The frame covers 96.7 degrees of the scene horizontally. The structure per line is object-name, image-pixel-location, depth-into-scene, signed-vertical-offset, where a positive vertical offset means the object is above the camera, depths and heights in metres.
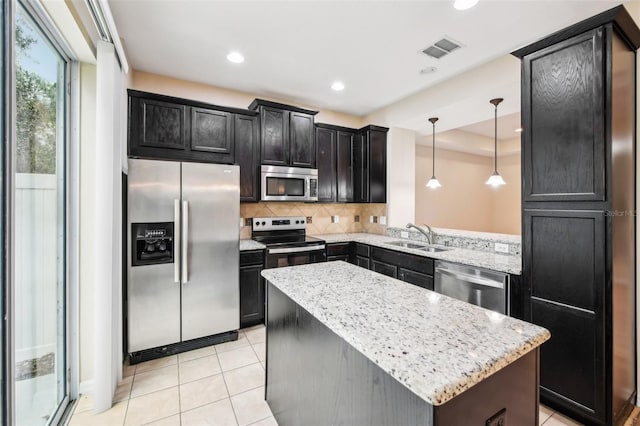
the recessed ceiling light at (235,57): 2.74 +1.53
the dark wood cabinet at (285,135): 3.46 +0.99
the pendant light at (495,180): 3.43 +0.39
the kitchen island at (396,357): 0.77 -0.43
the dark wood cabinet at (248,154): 3.32 +0.70
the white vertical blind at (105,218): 1.89 -0.03
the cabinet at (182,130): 2.77 +0.87
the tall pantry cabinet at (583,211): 1.70 +0.01
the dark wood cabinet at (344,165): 4.16 +0.70
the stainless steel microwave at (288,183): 3.47 +0.37
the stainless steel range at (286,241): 3.25 -0.35
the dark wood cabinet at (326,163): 4.00 +0.70
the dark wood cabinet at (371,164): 4.12 +0.72
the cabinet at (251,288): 3.09 -0.83
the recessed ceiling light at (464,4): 1.96 +1.45
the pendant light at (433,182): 3.75 +0.41
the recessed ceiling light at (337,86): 3.39 +1.54
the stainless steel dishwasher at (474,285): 2.24 -0.62
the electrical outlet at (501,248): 2.77 -0.35
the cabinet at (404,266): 2.86 -0.59
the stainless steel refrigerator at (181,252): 2.49 -0.36
